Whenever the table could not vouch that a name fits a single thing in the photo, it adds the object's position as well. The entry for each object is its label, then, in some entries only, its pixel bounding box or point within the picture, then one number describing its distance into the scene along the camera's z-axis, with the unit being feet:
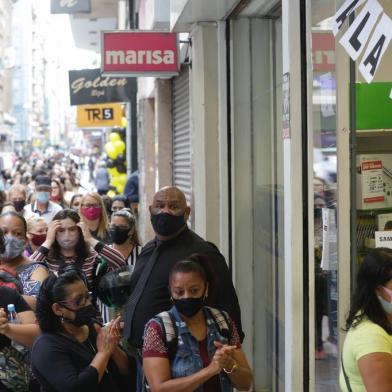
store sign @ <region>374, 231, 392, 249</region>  13.52
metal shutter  33.91
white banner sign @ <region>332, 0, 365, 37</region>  11.36
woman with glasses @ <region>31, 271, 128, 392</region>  12.11
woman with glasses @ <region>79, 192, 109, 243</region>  26.30
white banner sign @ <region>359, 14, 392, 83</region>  10.22
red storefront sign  29.53
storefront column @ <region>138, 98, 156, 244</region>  49.68
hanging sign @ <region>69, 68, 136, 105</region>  53.21
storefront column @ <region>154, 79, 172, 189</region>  39.68
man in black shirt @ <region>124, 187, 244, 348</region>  14.05
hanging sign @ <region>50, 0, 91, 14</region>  60.31
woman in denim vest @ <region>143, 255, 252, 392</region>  11.35
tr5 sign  69.97
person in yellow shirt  9.58
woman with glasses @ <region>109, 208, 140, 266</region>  21.56
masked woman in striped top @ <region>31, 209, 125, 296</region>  19.49
